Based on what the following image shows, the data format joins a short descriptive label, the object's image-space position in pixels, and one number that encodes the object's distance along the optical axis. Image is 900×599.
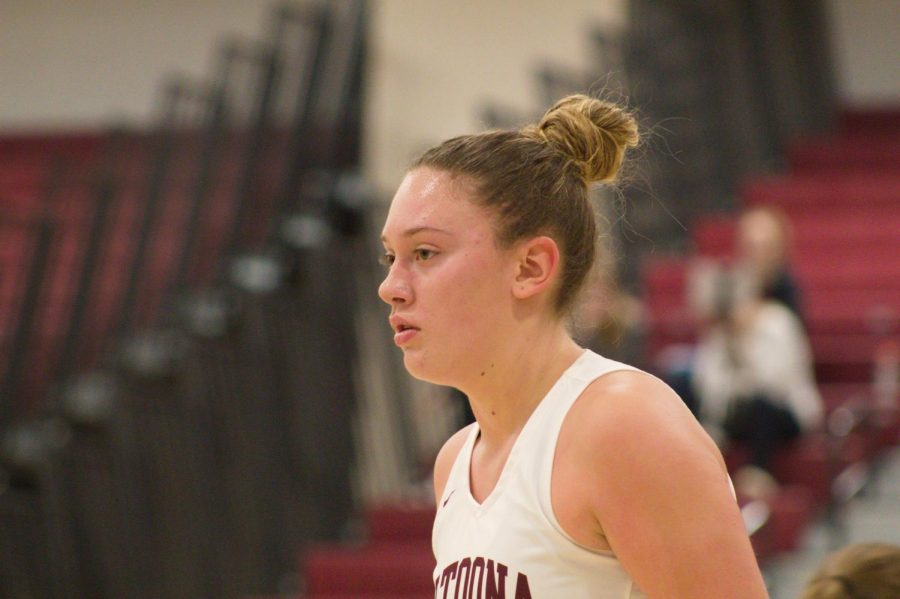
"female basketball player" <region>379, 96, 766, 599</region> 4.68
